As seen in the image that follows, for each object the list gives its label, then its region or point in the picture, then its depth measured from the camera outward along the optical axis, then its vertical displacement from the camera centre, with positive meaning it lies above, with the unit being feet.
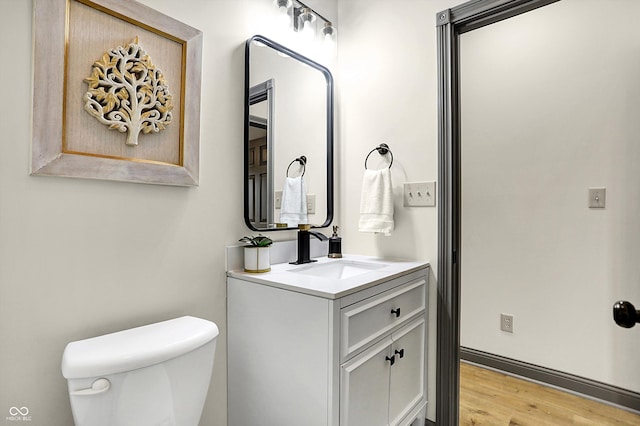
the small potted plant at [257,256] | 4.59 -0.50
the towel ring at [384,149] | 5.97 +1.23
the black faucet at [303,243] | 5.43 -0.39
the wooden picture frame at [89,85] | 3.20 +1.33
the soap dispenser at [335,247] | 6.04 -0.49
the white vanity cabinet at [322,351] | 3.62 -1.57
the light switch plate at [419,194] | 5.50 +0.42
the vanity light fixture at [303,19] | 5.45 +3.42
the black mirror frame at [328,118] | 4.93 +1.72
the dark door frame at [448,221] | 5.30 -0.02
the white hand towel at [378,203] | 5.66 +0.28
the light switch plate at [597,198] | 6.30 +0.41
